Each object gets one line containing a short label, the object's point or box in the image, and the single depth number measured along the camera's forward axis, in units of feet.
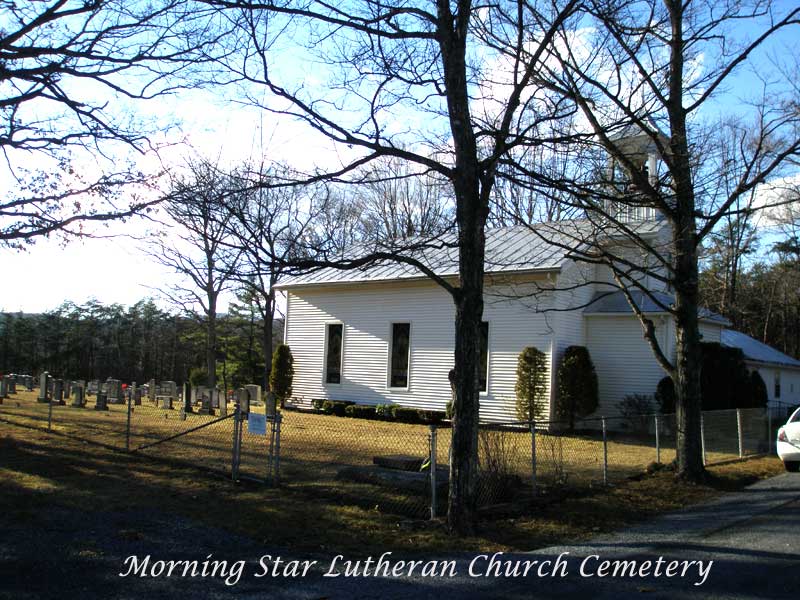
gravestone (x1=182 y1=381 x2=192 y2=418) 75.75
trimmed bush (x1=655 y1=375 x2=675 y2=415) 63.98
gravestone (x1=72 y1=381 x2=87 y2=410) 82.23
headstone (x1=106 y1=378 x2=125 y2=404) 90.68
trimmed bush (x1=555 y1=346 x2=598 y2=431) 65.16
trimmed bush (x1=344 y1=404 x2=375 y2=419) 77.30
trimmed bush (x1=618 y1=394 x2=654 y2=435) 66.23
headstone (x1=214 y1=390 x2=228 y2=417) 73.03
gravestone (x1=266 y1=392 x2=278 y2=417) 49.30
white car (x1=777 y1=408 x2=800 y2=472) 44.73
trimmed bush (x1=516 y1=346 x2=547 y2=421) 65.41
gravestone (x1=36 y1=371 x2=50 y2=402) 84.23
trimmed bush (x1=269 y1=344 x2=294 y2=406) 86.33
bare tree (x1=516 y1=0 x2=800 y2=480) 32.50
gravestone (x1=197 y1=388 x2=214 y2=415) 76.38
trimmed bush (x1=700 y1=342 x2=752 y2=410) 66.90
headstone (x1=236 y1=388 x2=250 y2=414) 46.93
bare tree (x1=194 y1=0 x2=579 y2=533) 26.05
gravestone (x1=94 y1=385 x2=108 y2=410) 78.02
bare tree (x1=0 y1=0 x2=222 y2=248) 43.16
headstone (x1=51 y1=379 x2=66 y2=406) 84.84
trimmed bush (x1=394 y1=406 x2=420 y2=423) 73.77
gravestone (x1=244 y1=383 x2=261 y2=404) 87.76
